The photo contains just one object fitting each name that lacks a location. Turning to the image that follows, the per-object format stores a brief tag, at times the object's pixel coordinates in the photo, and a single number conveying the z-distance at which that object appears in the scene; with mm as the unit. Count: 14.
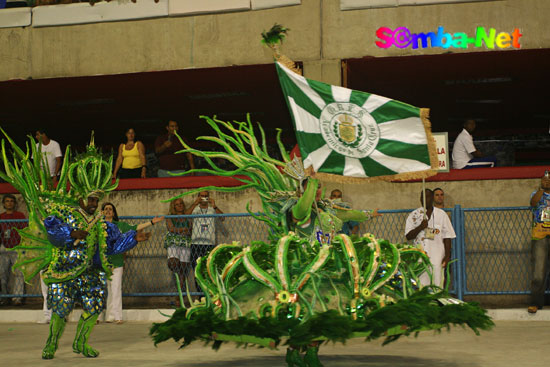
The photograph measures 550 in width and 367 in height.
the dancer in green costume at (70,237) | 9750
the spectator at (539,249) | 12828
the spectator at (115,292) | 13852
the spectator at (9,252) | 14703
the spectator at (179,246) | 14117
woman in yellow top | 16453
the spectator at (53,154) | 16892
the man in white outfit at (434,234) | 13211
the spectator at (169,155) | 16172
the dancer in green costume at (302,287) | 6914
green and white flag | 8219
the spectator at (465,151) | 15242
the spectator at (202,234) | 13922
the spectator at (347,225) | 13258
